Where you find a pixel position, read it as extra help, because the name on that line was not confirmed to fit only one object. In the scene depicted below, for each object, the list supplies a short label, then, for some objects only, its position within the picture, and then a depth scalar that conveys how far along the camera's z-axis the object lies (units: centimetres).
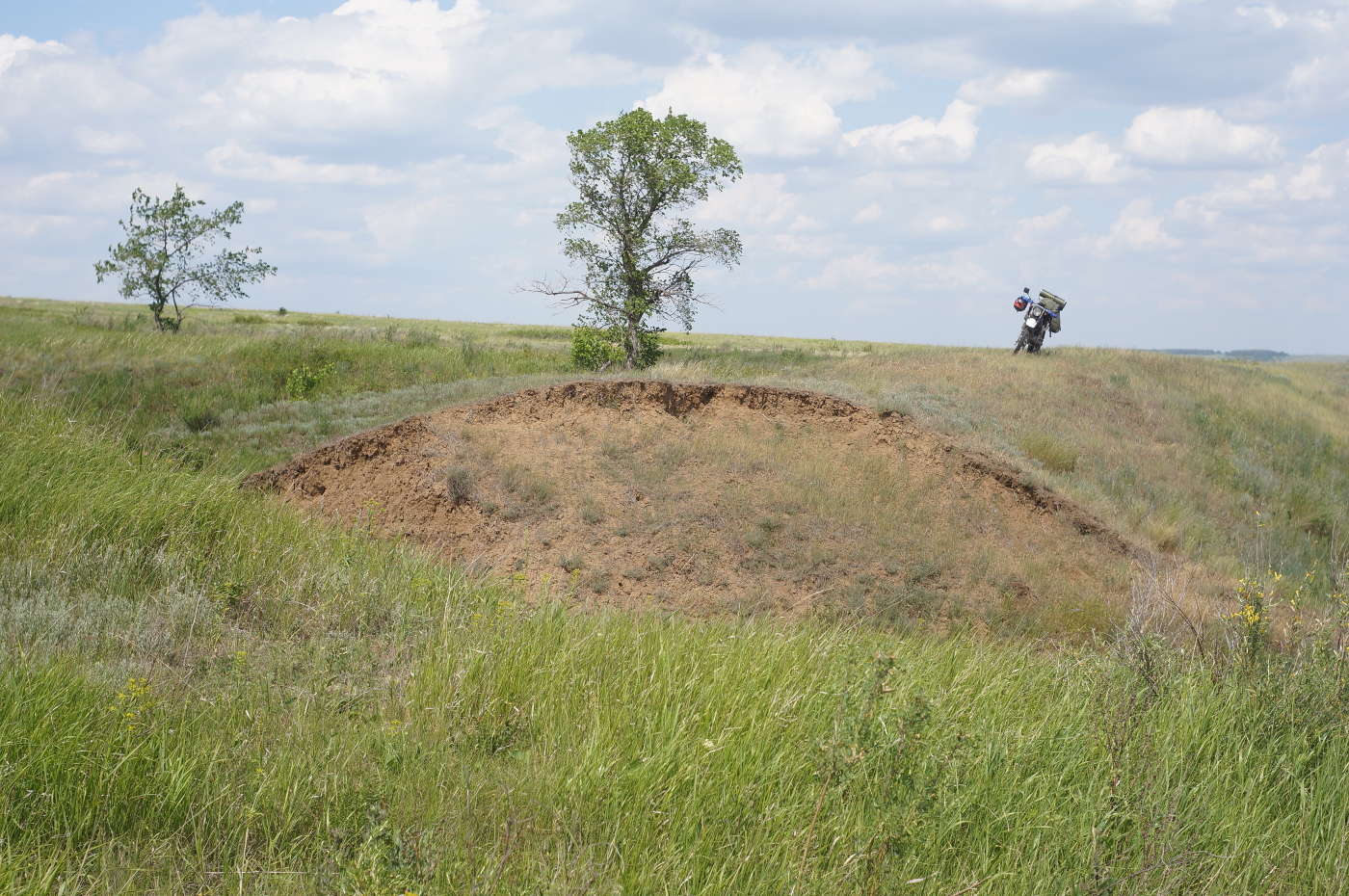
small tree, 3055
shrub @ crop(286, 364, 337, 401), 2155
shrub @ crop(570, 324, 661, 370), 2648
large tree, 2684
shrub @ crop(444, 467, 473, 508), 1226
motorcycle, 2973
